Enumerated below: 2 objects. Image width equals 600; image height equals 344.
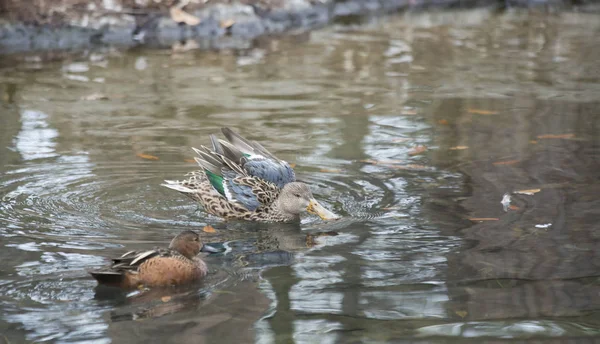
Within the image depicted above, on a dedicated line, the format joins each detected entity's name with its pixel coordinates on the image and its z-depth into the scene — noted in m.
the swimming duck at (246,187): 14.77
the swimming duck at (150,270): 11.23
